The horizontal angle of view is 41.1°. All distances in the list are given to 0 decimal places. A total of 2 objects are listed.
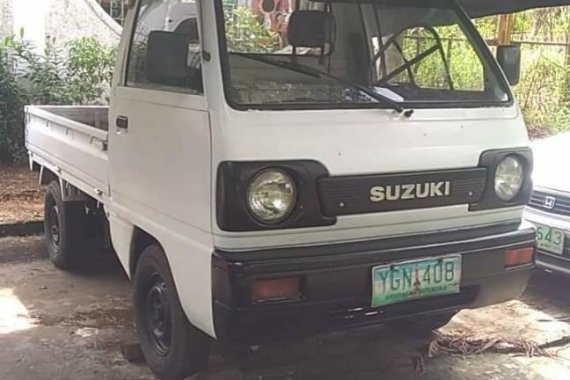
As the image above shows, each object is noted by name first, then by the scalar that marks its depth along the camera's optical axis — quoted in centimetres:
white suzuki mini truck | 283
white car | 441
